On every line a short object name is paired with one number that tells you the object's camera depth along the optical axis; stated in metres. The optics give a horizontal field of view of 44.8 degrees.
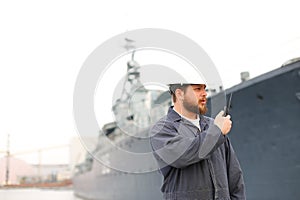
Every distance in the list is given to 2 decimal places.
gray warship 6.54
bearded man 1.44
